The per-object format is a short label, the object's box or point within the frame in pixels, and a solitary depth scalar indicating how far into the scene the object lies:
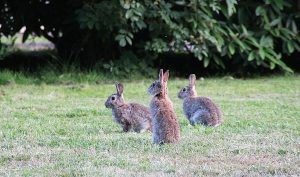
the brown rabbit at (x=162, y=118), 15.04
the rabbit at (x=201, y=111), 18.08
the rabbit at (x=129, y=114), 17.59
